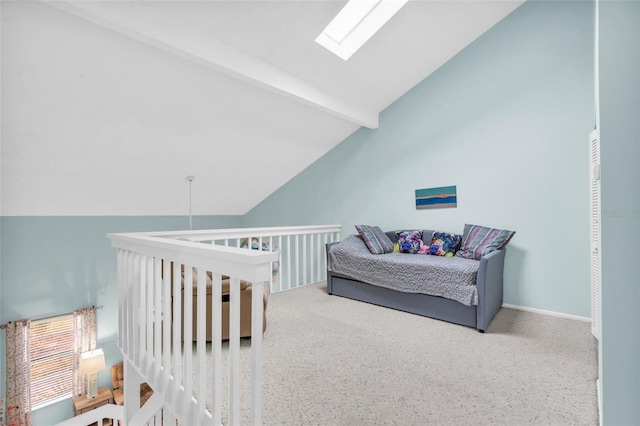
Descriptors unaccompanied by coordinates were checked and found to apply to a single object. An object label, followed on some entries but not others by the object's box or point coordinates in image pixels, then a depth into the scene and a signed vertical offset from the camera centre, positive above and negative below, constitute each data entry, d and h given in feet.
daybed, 7.41 -2.17
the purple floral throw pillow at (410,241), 10.82 -1.21
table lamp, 13.91 -7.61
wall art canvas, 10.85 +0.54
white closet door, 6.85 -1.09
